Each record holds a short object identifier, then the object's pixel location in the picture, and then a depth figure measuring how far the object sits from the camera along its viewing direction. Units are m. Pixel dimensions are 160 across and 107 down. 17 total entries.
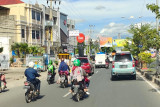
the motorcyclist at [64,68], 14.08
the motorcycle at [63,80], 13.98
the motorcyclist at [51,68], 15.98
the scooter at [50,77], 16.21
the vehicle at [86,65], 22.53
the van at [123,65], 17.61
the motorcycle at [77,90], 9.80
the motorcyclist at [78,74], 9.92
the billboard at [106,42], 104.81
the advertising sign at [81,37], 77.06
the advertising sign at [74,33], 63.03
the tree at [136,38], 31.43
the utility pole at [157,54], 19.30
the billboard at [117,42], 113.16
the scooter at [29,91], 9.67
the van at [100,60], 40.00
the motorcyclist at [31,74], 10.01
